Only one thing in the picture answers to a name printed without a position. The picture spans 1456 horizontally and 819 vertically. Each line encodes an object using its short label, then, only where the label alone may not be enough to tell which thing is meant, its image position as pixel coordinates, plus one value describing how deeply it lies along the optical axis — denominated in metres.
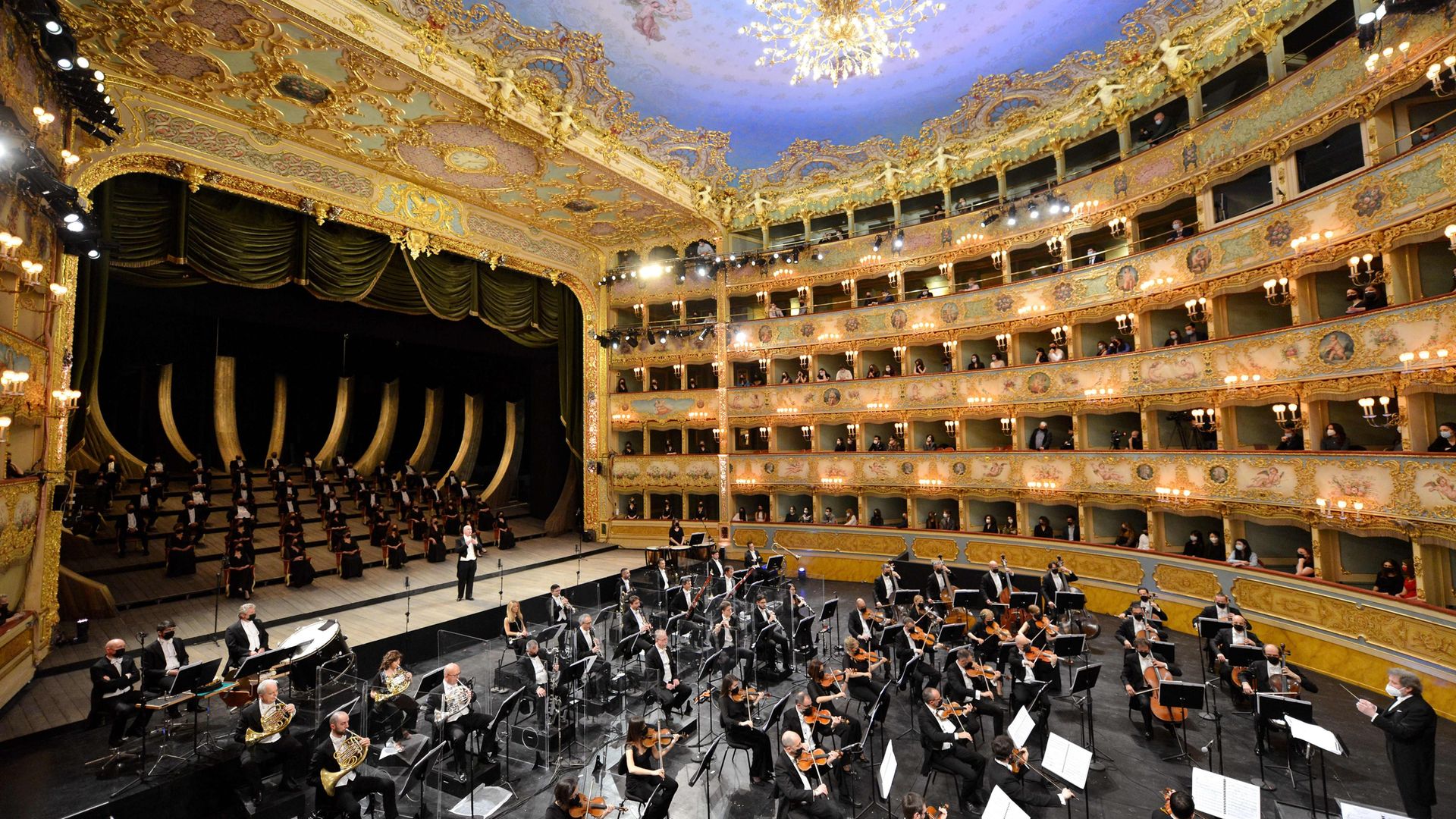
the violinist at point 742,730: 7.51
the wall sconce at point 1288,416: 11.30
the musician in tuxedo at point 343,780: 6.10
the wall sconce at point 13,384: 8.05
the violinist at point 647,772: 6.13
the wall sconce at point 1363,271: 10.20
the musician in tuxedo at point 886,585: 12.56
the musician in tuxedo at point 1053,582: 12.59
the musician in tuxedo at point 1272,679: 7.69
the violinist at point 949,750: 6.82
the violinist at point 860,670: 8.66
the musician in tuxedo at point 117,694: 7.31
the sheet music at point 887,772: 5.77
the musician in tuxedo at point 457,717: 7.45
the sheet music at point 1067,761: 5.59
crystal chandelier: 12.27
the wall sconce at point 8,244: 7.15
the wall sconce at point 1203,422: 13.01
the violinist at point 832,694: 7.60
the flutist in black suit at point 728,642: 10.23
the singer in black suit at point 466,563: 13.73
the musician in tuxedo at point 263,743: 6.71
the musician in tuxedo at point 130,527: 14.52
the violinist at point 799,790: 6.07
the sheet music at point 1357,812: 4.74
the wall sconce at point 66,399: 9.85
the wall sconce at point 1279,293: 11.81
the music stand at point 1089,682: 7.65
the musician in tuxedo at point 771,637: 10.70
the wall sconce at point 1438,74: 8.43
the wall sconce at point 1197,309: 13.30
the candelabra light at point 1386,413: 9.90
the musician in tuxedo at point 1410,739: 6.08
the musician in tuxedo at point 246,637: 8.52
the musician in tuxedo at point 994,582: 13.37
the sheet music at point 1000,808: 4.74
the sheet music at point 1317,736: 5.94
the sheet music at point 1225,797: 5.03
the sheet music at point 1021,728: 6.43
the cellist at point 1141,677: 8.41
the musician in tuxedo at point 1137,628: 9.84
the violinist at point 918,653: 8.86
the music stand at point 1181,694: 7.32
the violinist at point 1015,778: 6.13
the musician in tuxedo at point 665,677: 8.01
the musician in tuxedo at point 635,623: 10.59
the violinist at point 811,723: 7.09
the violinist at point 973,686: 7.99
